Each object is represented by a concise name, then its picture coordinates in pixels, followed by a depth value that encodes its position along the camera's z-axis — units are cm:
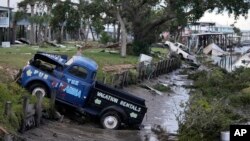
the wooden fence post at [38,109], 1734
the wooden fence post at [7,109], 1456
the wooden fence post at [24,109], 1585
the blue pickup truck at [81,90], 2019
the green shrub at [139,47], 5724
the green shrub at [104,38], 7374
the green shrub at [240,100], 3228
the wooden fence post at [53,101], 1947
